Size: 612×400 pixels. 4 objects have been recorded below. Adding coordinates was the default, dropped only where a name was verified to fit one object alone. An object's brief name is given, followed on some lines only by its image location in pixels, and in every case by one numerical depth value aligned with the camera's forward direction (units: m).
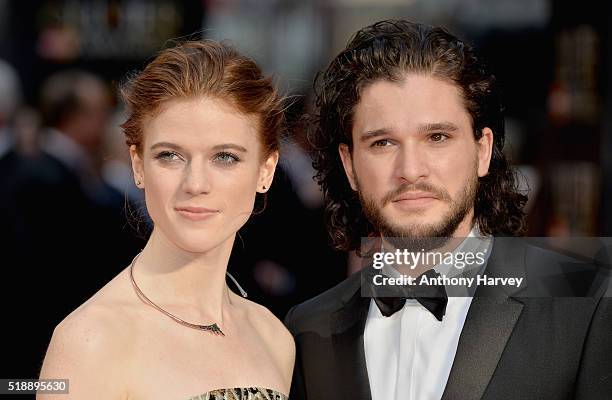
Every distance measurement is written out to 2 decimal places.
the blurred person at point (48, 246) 5.50
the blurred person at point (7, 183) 5.53
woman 2.76
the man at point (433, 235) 2.87
